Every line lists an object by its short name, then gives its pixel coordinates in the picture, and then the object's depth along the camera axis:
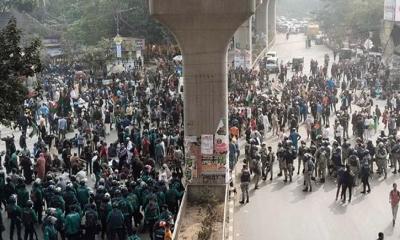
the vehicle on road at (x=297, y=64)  47.03
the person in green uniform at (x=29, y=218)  15.02
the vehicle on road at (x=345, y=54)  54.25
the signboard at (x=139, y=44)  48.41
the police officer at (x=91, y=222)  14.48
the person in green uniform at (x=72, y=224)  14.47
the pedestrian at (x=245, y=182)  18.12
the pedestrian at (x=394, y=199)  15.91
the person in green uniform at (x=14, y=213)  15.33
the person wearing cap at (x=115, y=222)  14.62
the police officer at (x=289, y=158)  20.05
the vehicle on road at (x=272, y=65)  47.19
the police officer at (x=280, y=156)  20.21
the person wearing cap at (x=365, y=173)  18.67
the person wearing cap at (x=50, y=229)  13.73
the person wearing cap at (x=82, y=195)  16.20
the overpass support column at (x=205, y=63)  18.05
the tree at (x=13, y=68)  16.03
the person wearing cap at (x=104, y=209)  15.09
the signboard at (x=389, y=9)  46.84
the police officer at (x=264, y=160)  20.29
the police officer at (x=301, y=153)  20.47
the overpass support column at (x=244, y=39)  45.84
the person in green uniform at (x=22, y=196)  16.28
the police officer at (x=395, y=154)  20.46
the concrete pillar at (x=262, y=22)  59.00
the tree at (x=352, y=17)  57.56
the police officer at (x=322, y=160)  19.95
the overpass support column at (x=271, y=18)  67.32
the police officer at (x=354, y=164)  19.39
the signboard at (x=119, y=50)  43.88
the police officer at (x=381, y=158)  20.16
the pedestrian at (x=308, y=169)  19.09
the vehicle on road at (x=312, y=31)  77.69
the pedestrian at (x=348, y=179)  17.91
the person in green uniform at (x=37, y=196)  16.42
